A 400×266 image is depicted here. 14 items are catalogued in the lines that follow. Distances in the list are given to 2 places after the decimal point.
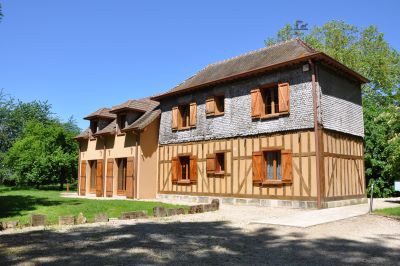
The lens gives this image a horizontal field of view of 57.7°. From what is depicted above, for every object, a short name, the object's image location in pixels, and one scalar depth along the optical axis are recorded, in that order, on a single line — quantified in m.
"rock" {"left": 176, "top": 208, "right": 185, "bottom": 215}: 11.23
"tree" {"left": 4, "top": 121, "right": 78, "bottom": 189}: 28.36
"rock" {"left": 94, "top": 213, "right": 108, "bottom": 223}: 9.50
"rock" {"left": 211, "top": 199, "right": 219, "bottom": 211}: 12.56
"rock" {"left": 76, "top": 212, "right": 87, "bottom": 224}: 9.22
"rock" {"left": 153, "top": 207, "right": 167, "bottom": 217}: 10.65
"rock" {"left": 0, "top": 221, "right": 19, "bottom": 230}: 8.35
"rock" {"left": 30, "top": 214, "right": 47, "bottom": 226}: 8.70
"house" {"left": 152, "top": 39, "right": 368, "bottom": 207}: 13.34
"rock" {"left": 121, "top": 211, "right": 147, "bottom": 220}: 10.01
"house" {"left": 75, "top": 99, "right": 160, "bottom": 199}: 19.03
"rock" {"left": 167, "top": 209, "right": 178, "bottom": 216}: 10.99
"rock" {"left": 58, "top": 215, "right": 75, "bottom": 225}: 8.95
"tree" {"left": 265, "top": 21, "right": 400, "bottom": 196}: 27.62
